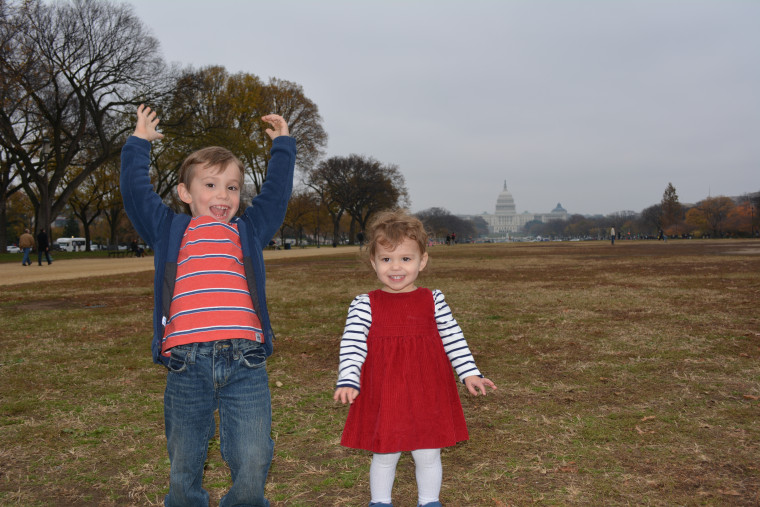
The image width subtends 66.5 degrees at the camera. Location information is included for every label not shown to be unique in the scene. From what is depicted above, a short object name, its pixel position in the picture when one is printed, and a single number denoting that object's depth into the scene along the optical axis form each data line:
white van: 90.26
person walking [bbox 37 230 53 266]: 27.52
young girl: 2.68
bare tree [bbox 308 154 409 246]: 70.31
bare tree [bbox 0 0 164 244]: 26.22
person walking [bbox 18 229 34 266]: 26.31
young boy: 2.52
